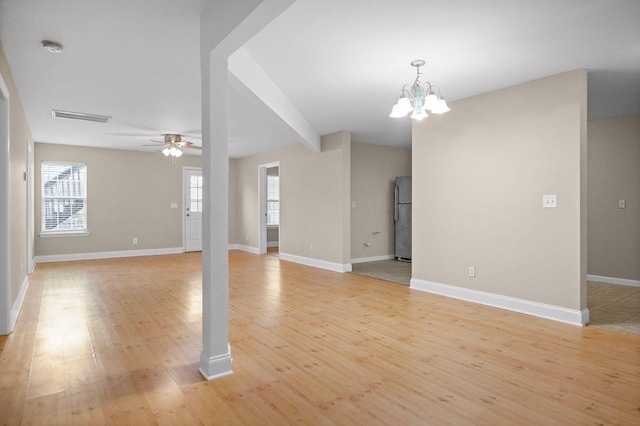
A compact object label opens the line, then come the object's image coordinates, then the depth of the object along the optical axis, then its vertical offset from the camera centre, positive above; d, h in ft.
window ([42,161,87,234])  25.39 +1.19
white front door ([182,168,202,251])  30.81 +0.40
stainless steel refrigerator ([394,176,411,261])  25.52 -0.39
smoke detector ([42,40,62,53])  9.85 +4.69
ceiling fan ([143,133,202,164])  22.81 +4.61
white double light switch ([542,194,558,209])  12.41 +0.38
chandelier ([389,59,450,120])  10.85 +3.33
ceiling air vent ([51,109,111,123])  17.37 +4.92
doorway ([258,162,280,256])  35.24 +0.32
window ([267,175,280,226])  35.40 +1.30
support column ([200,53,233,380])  8.26 -0.22
